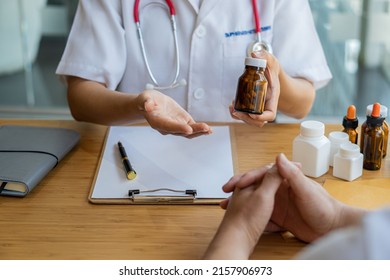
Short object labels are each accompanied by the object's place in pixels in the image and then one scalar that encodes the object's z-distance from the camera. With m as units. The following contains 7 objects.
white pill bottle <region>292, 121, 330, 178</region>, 1.31
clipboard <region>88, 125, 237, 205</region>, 1.24
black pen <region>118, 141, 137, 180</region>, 1.31
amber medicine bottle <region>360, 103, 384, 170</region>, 1.34
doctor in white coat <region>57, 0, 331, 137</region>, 1.68
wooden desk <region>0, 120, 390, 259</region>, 1.07
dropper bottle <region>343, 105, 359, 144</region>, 1.38
